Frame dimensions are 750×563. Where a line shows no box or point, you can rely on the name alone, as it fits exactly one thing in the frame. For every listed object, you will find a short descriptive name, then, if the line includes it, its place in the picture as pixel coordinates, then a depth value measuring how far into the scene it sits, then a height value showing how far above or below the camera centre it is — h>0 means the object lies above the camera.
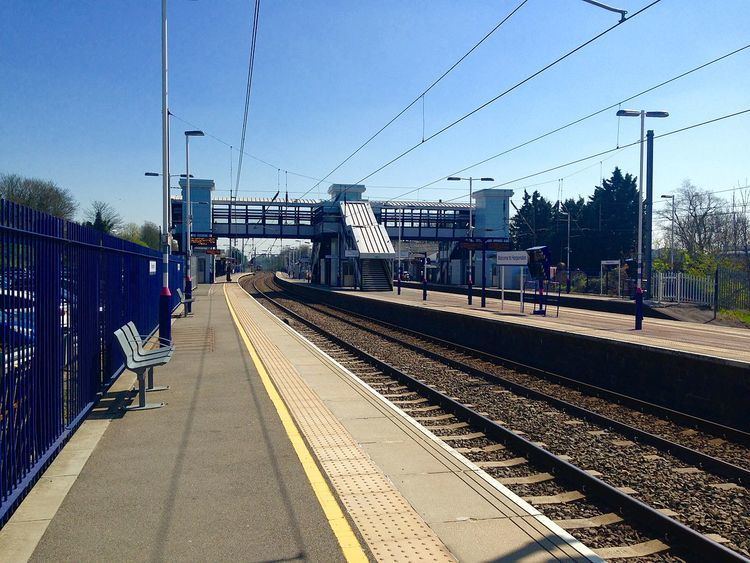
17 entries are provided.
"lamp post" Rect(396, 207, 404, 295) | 59.07 +4.09
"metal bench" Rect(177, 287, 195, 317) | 26.98 -1.34
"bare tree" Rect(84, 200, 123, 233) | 71.81 +5.16
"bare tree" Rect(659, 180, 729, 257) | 56.03 +3.83
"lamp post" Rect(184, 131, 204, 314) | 29.49 +1.37
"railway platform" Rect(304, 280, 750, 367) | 12.78 -1.73
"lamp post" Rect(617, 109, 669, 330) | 19.16 +2.68
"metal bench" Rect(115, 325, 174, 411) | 8.55 -1.26
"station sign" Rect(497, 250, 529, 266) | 27.17 +0.45
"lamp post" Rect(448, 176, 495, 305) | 44.03 +6.02
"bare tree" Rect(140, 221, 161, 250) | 92.79 +4.80
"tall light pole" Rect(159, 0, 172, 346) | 14.34 +2.06
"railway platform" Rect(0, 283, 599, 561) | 4.39 -1.86
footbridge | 56.59 +4.49
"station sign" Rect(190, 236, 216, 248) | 50.94 +2.10
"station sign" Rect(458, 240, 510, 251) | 38.78 +1.51
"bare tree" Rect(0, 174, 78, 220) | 56.31 +6.53
